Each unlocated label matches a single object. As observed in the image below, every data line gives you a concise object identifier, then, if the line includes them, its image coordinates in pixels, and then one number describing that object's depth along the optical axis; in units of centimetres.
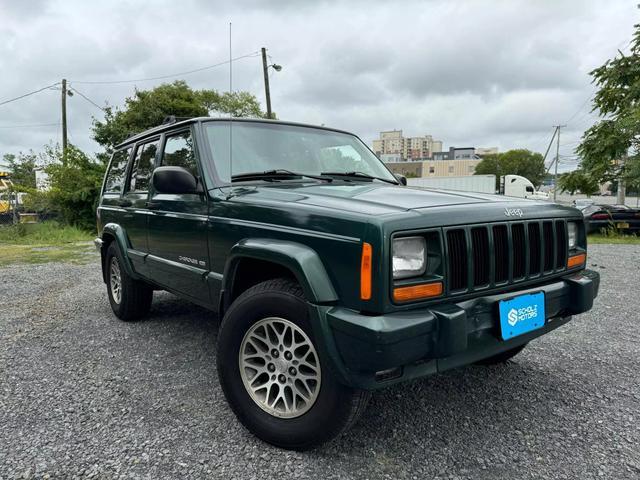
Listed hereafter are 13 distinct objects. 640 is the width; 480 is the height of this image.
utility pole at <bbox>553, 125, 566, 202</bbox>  5262
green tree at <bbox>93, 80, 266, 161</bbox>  1989
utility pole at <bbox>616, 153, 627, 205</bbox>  1541
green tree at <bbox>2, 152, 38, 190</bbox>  1869
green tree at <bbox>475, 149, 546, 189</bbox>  6356
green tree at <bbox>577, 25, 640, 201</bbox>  1513
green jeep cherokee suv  188
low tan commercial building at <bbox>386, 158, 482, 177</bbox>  9600
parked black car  1308
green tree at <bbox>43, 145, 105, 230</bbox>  1577
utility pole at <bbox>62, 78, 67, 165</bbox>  2339
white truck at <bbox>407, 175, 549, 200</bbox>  2484
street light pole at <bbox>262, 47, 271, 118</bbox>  1973
